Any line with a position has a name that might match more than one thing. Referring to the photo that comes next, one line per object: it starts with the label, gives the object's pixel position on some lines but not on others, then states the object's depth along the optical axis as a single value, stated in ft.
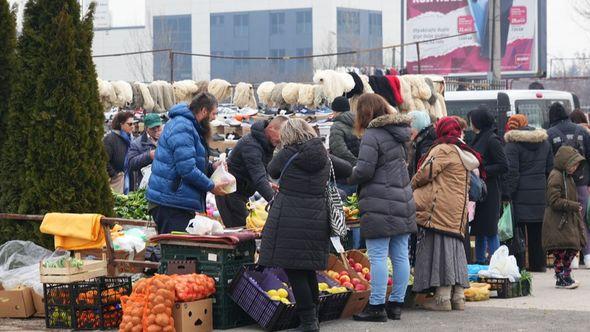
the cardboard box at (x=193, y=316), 29.58
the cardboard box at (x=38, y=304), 33.83
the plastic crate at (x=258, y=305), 30.37
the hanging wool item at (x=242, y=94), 64.13
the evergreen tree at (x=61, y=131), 35.86
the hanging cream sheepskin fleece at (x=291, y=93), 59.11
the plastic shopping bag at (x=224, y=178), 33.32
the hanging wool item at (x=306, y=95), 58.08
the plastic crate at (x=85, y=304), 31.50
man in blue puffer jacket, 32.35
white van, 70.74
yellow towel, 33.65
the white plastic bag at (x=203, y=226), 31.37
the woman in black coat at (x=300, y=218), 29.45
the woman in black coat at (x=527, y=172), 46.75
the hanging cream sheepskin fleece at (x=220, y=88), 63.10
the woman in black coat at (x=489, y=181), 43.06
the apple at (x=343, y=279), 33.35
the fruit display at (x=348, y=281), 33.22
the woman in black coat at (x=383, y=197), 31.94
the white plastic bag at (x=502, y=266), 38.34
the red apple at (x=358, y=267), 35.33
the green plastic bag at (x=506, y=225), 45.88
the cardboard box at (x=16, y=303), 33.65
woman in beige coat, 34.27
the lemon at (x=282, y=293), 31.17
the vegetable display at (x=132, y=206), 42.42
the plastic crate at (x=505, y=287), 38.19
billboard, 146.51
